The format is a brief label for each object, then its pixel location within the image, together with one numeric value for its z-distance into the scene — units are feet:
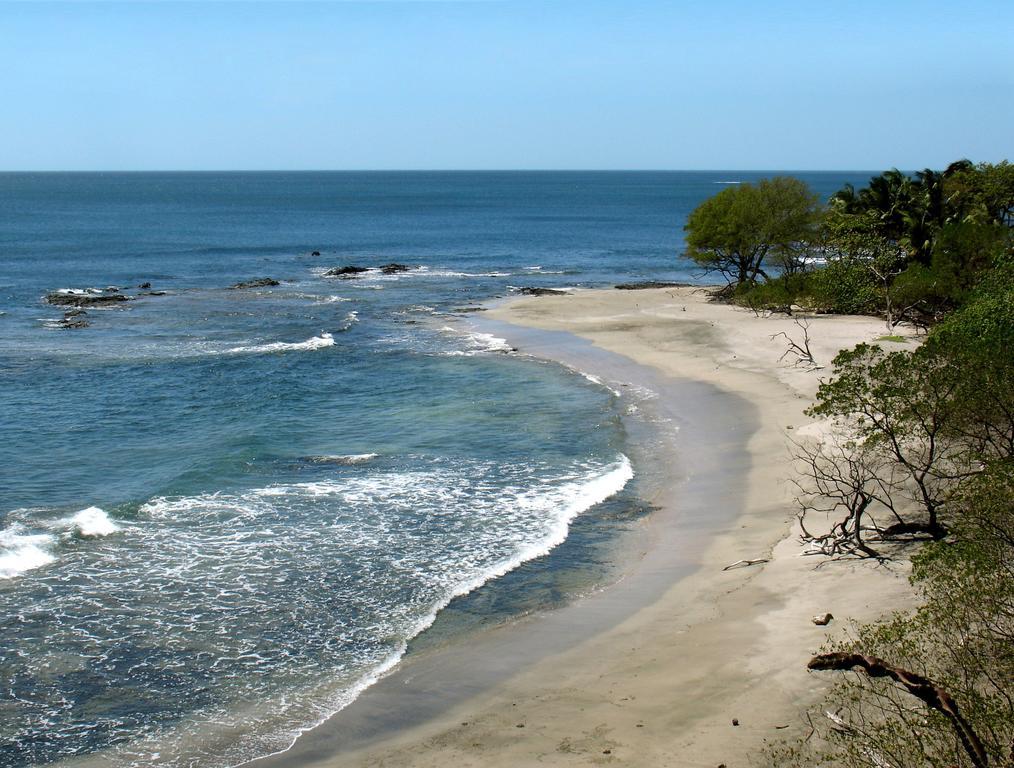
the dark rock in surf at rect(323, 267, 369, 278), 268.62
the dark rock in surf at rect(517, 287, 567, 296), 224.74
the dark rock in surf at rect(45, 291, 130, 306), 210.18
